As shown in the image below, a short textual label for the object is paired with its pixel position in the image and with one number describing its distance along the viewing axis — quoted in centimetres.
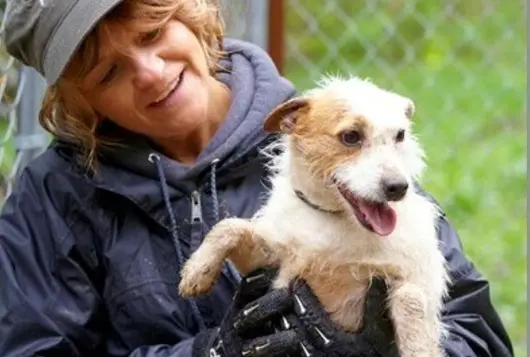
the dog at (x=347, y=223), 454
